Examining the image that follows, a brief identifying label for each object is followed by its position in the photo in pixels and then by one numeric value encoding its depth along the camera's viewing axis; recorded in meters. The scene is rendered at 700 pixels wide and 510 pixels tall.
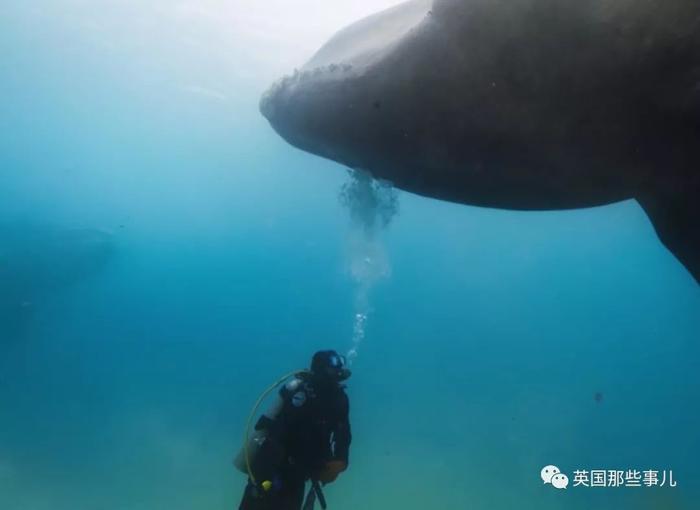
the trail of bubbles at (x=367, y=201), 4.91
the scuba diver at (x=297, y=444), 5.44
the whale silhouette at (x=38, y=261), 24.95
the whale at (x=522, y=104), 2.96
